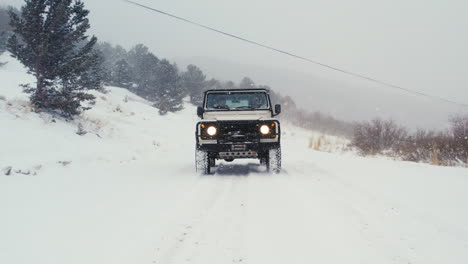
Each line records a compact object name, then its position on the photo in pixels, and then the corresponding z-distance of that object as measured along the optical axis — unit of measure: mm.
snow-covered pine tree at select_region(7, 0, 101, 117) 10734
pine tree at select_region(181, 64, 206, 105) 52844
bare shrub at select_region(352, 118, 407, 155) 19422
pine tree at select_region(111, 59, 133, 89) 51406
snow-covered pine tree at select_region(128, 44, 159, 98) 51434
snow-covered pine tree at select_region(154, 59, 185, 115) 42719
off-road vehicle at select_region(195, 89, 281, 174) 6766
